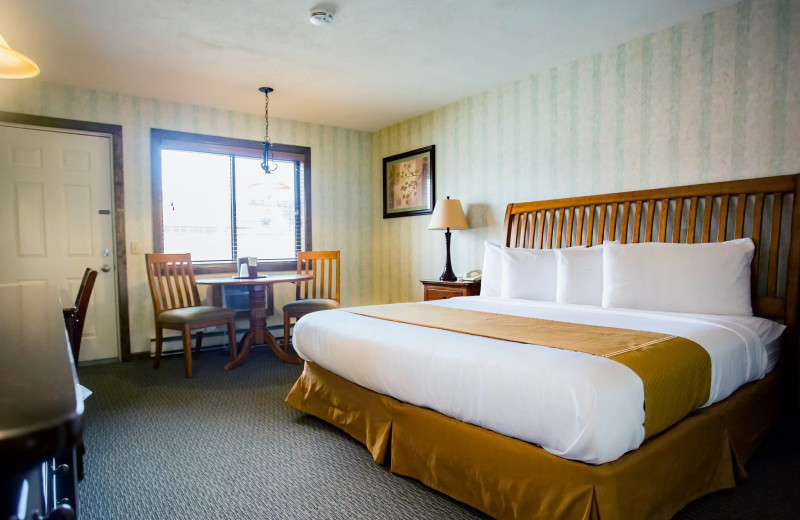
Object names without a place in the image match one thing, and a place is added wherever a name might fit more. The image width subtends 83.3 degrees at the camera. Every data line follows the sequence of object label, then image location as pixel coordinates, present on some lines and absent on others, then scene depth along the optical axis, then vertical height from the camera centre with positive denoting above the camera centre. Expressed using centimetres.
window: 440 +40
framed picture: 486 +64
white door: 371 +19
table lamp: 418 +22
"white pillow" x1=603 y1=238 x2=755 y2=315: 239 -21
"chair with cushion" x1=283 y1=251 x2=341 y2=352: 414 -53
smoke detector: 270 +136
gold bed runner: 149 -41
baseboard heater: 435 -104
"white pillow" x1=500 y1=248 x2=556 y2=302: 319 -25
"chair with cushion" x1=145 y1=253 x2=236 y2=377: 362 -59
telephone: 410 -34
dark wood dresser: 41 -19
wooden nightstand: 398 -46
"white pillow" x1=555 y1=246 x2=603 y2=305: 292 -24
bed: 138 -62
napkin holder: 419 -27
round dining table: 401 -78
